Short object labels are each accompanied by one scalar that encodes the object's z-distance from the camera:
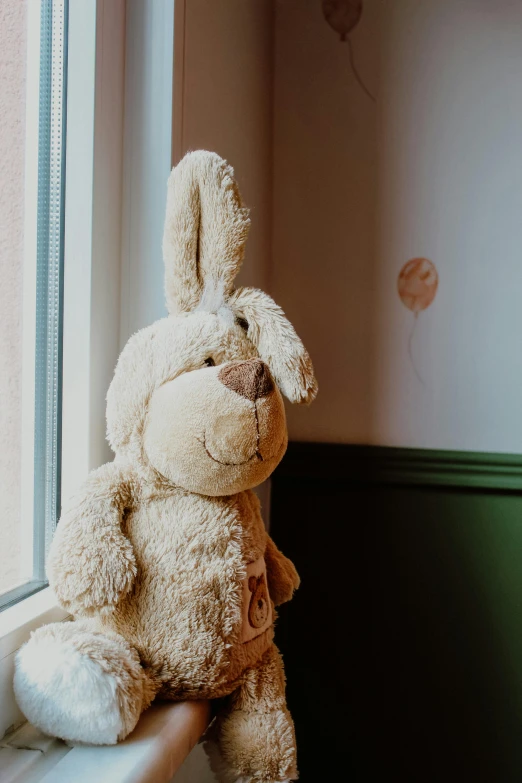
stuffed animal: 0.49
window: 0.61
